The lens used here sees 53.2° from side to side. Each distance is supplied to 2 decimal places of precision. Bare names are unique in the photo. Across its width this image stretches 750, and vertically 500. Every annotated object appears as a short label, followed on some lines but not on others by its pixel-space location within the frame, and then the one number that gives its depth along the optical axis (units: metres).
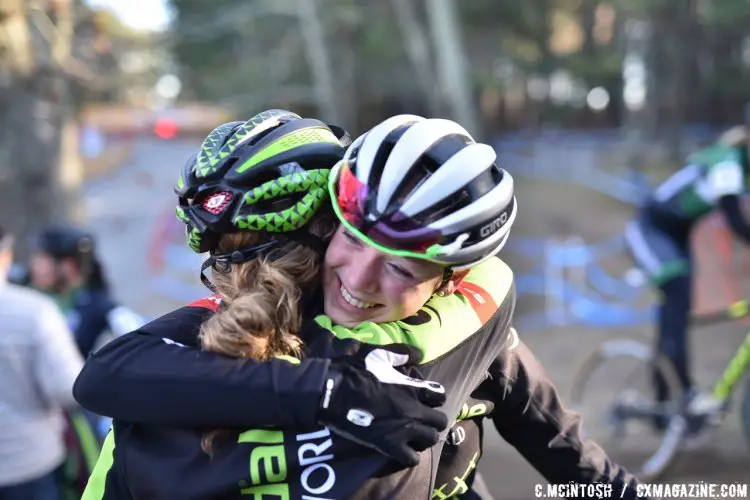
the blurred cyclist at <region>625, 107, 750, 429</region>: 5.11
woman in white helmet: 1.34
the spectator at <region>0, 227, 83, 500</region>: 3.32
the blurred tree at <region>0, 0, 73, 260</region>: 7.20
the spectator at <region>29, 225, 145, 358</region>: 4.44
